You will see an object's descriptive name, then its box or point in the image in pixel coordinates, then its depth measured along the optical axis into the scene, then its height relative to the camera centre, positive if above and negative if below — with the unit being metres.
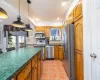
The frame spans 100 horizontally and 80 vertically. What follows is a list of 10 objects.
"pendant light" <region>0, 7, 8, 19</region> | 0.98 +0.41
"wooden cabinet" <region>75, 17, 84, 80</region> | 1.51 -0.22
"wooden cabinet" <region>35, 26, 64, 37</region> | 4.30 +0.74
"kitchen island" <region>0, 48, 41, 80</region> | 0.59 -0.32
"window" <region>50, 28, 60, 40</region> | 4.41 +0.55
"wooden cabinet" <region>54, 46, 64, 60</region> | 3.97 -0.74
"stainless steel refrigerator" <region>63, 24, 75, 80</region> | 1.91 -0.40
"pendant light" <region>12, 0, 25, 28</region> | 1.61 +0.43
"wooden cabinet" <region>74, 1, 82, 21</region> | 1.52 +0.72
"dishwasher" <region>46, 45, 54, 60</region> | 3.96 -0.73
